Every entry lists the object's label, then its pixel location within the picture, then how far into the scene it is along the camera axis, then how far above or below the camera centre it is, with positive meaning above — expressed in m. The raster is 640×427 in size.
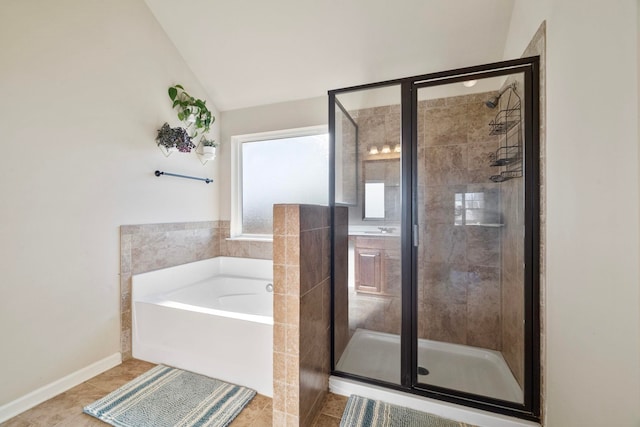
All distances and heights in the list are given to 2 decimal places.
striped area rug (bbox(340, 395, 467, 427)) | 1.44 -1.17
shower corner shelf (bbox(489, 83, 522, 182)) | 1.60 +0.48
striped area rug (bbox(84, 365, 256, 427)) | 1.47 -1.16
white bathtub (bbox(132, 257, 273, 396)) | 1.69 -0.85
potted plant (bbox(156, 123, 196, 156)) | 2.36 +0.66
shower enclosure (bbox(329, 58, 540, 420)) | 1.51 -0.17
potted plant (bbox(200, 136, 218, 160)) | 2.76 +0.67
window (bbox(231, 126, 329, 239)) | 2.77 +0.42
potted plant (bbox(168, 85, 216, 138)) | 2.51 +1.01
